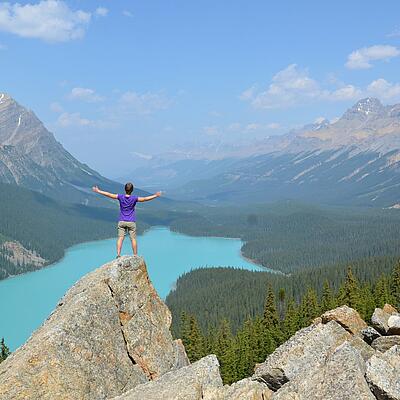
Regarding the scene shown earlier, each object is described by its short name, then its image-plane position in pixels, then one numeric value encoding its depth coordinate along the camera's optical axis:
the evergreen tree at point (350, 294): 62.96
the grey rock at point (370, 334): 22.19
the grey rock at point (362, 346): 19.19
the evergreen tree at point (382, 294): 60.91
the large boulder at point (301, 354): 16.66
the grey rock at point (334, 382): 13.18
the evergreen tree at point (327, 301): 63.66
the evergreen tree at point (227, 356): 50.84
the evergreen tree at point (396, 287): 67.33
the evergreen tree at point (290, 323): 58.64
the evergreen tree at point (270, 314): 65.25
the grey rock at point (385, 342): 19.88
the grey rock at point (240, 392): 13.61
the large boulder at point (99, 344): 14.63
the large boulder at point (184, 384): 13.71
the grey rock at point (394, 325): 21.11
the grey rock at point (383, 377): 13.24
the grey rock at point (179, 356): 19.64
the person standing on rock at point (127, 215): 20.17
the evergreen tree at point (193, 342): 60.31
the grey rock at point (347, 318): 28.17
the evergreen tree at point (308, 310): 60.63
